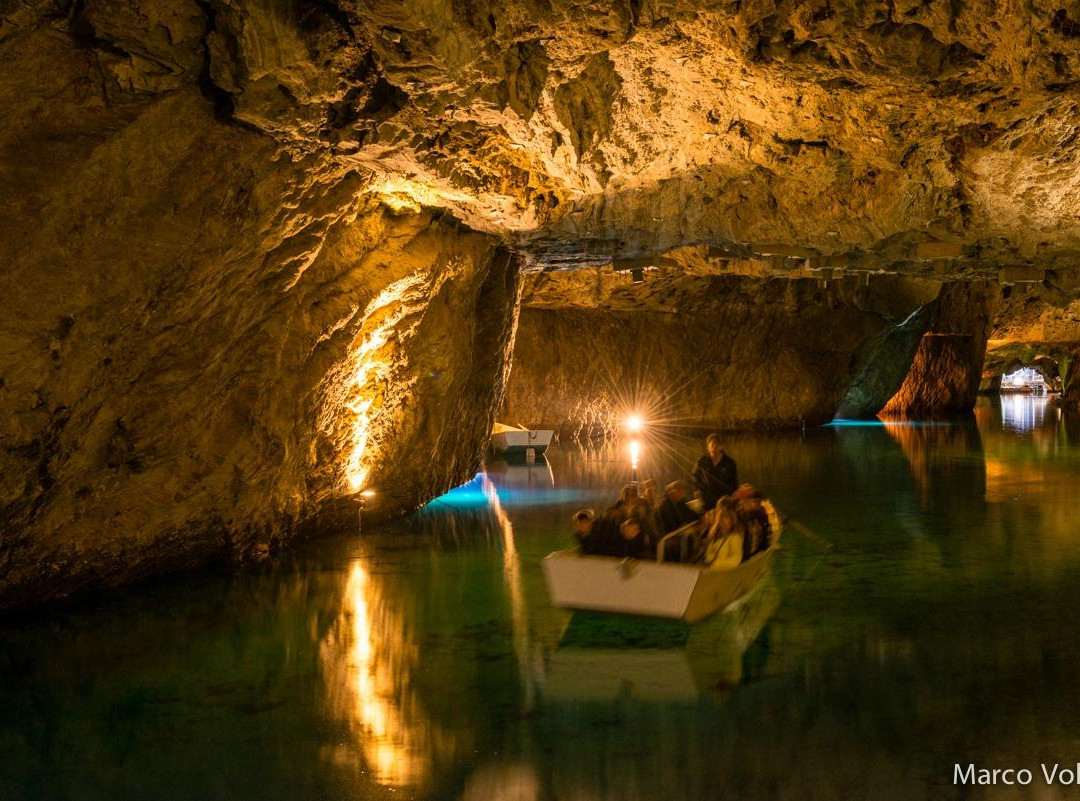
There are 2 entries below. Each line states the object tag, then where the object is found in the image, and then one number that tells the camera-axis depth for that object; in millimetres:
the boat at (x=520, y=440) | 22438
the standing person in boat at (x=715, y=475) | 10555
